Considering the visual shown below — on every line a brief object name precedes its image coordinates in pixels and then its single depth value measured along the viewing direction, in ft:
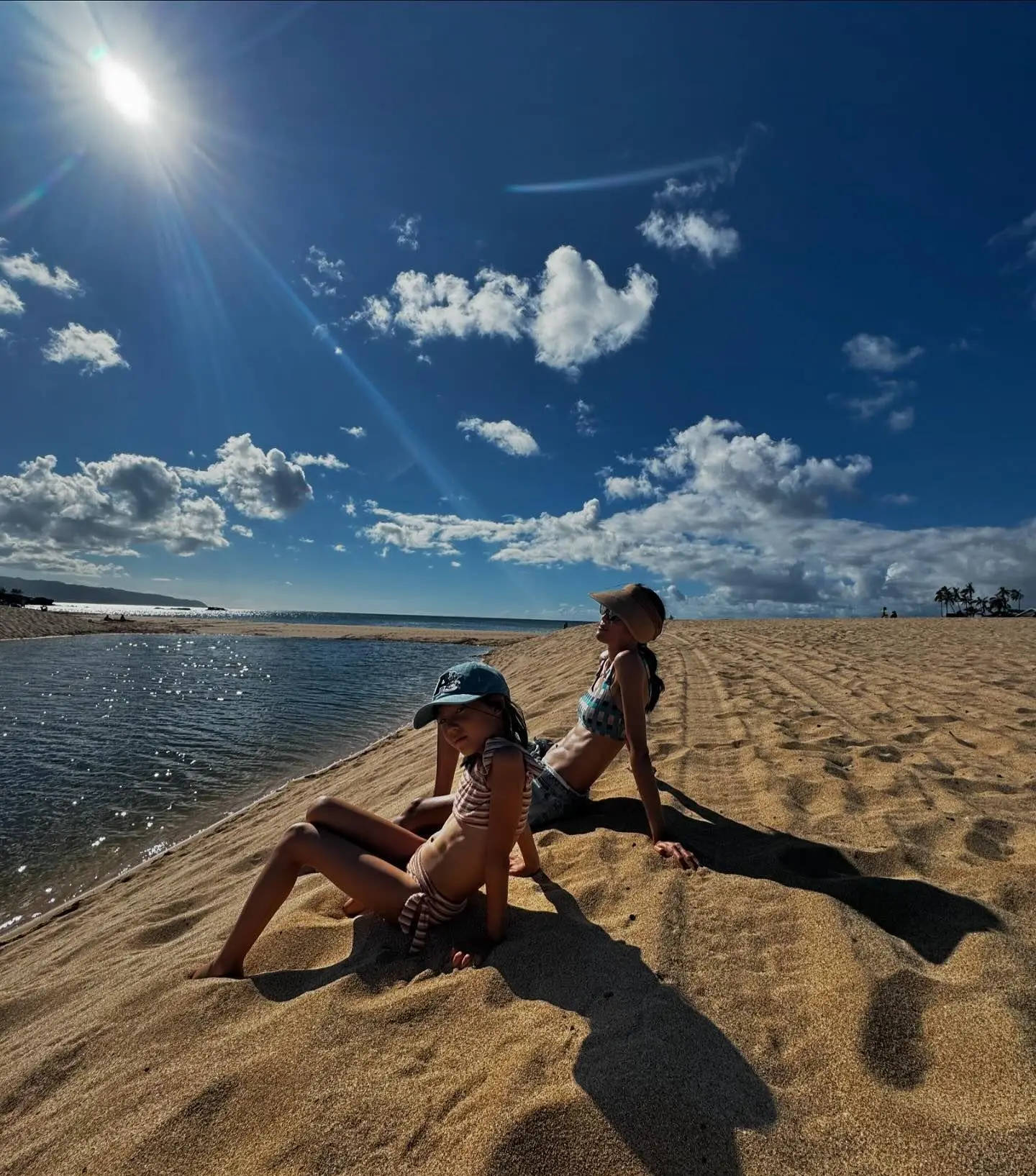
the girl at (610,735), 10.52
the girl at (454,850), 8.00
